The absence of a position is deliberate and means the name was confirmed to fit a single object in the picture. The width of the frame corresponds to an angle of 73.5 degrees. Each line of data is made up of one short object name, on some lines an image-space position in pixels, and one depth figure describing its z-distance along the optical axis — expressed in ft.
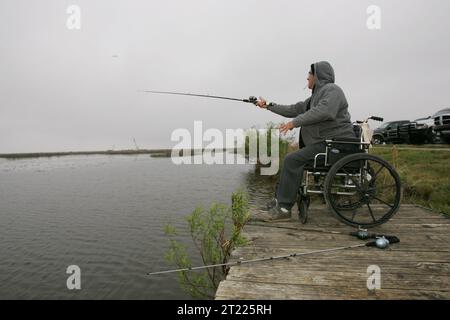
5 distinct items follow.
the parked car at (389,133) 72.23
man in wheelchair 13.71
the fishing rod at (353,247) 9.88
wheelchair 12.81
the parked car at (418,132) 62.69
